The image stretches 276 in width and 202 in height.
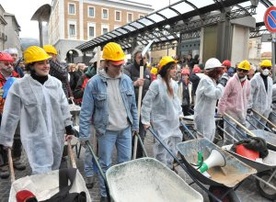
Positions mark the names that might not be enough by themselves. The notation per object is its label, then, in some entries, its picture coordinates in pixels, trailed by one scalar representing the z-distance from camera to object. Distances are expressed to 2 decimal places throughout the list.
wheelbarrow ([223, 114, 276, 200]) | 3.24
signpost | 6.32
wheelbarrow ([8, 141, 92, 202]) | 2.36
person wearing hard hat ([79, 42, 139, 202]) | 3.09
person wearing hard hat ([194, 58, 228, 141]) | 4.07
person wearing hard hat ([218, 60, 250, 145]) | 4.70
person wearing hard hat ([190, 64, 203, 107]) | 8.34
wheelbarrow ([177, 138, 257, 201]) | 2.87
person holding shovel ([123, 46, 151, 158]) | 4.37
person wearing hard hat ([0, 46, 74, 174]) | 2.77
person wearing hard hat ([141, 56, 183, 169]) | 3.77
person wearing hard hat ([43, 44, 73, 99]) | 4.76
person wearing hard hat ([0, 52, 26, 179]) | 4.20
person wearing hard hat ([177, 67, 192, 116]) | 7.07
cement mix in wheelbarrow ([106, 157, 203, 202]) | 2.57
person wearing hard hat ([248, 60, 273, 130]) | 5.61
